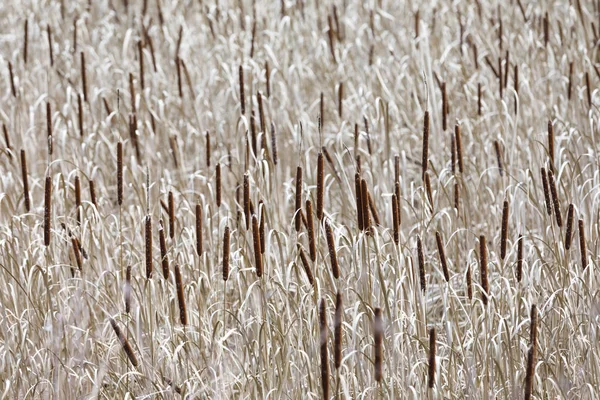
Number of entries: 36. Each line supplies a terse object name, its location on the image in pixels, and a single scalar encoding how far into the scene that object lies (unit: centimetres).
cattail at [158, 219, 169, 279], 616
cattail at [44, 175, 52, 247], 621
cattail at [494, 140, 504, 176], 846
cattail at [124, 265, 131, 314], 559
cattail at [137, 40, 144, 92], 1082
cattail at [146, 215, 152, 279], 594
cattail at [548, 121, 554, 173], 720
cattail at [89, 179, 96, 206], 708
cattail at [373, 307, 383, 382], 459
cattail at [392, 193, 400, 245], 591
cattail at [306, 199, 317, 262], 573
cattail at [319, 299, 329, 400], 447
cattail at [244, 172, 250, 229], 635
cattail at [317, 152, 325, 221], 583
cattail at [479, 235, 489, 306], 564
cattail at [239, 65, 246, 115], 911
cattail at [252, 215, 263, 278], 584
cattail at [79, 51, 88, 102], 990
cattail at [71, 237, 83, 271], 658
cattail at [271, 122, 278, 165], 781
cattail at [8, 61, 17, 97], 1026
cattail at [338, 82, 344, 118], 1021
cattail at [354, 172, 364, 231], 579
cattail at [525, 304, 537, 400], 491
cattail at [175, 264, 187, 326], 566
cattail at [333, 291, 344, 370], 435
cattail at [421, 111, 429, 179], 677
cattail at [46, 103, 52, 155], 820
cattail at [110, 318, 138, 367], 521
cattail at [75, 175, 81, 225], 703
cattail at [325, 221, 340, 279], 565
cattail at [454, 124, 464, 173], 767
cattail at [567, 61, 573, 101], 987
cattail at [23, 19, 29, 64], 1113
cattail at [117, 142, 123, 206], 687
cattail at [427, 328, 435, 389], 486
